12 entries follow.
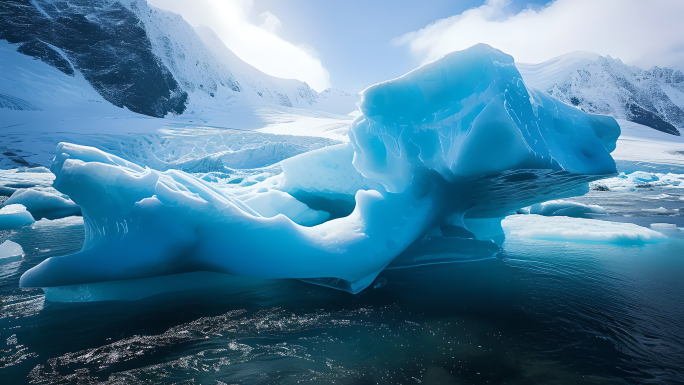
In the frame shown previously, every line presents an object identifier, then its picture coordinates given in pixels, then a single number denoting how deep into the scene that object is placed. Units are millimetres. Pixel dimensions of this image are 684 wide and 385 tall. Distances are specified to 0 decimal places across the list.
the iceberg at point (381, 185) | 2719
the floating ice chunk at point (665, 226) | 6738
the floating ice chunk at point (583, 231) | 5414
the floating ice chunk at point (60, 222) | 7988
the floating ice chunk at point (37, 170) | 15420
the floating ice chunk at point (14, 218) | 7221
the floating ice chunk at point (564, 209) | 9656
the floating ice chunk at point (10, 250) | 4531
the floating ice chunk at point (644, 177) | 20498
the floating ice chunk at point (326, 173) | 6504
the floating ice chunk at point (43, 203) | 9148
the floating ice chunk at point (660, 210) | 9166
